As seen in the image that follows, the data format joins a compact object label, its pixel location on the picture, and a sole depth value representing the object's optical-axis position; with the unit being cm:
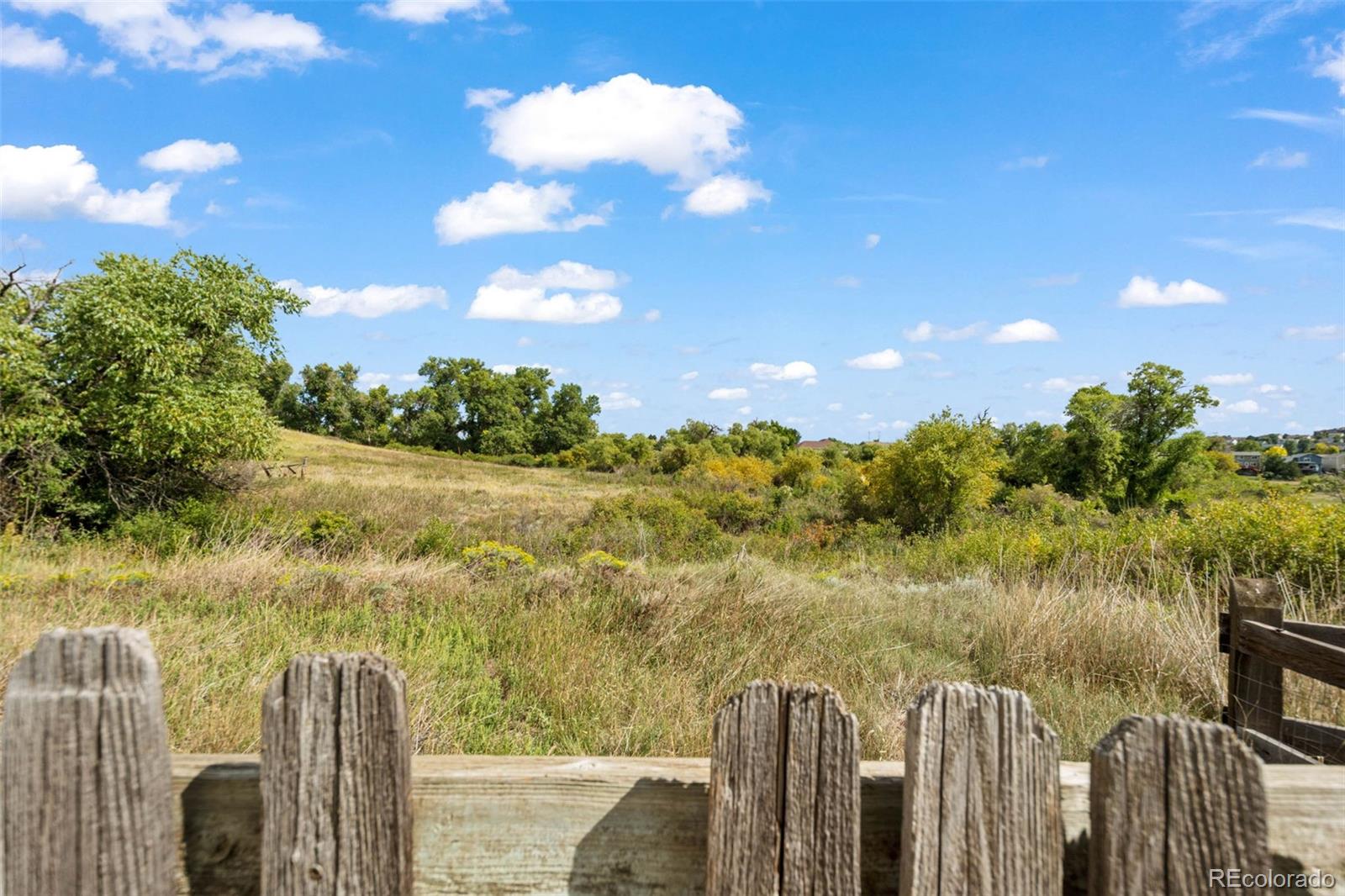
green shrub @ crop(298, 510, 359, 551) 1387
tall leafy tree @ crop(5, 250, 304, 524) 1641
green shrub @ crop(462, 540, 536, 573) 895
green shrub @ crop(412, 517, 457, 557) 1284
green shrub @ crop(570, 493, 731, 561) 1564
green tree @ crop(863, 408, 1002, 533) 2177
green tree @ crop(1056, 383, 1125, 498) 2731
